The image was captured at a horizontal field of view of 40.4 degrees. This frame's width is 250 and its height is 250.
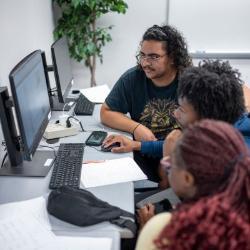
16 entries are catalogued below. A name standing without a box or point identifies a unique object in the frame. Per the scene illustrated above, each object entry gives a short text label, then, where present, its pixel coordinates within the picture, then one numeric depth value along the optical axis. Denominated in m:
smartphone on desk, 1.70
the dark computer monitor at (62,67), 1.94
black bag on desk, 1.10
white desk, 1.08
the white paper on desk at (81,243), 1.00
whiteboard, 3.22
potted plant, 3.03
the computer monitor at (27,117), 1.23
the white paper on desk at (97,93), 2.31
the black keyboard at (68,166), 1.32
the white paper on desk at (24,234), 1.00
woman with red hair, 0.66
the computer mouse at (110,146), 1.64
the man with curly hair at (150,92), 1.84
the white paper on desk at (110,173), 1.36
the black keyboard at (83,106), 2.10
